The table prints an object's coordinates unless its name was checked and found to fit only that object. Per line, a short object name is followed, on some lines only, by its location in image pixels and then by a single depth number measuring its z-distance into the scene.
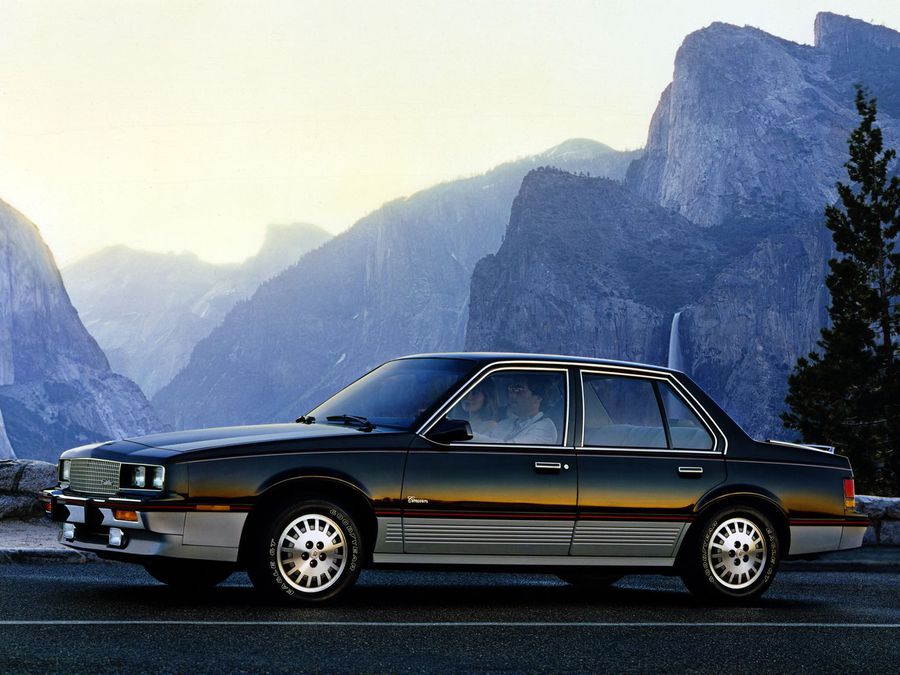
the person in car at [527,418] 8.27
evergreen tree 46.53
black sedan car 7.38
